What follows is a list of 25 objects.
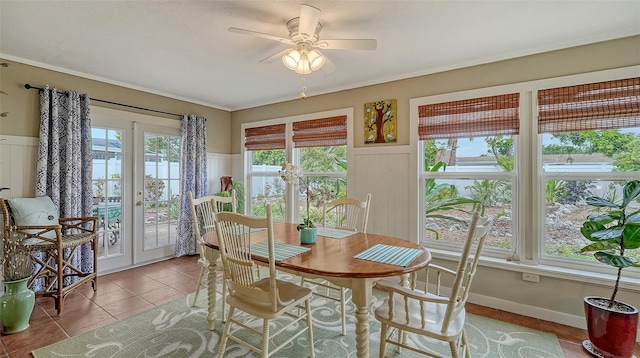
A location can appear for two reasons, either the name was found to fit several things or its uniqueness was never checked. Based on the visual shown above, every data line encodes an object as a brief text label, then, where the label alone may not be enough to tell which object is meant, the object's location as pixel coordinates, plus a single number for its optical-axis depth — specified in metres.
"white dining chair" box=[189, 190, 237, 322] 2.40
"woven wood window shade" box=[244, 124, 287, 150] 4.54
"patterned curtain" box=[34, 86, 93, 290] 3.08
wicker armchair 2.66
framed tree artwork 3.47
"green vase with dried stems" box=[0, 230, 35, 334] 2.32
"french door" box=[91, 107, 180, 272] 3.68
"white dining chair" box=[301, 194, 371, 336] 2.39
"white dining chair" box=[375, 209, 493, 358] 1.43
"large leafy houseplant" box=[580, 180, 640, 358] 2.03
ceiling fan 1.92
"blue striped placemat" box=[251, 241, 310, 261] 1.89
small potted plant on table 2.21
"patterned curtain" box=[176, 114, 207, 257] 4.38
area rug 2.12
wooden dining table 1.60
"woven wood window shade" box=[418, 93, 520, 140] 2.83
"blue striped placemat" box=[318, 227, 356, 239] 2.45
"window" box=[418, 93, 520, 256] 2.92
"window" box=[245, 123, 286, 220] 4.61
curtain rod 3.04
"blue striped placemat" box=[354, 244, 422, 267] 1.76
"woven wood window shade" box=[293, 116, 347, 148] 3.89
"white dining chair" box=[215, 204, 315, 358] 1.69
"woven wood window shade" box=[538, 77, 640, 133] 2.37
